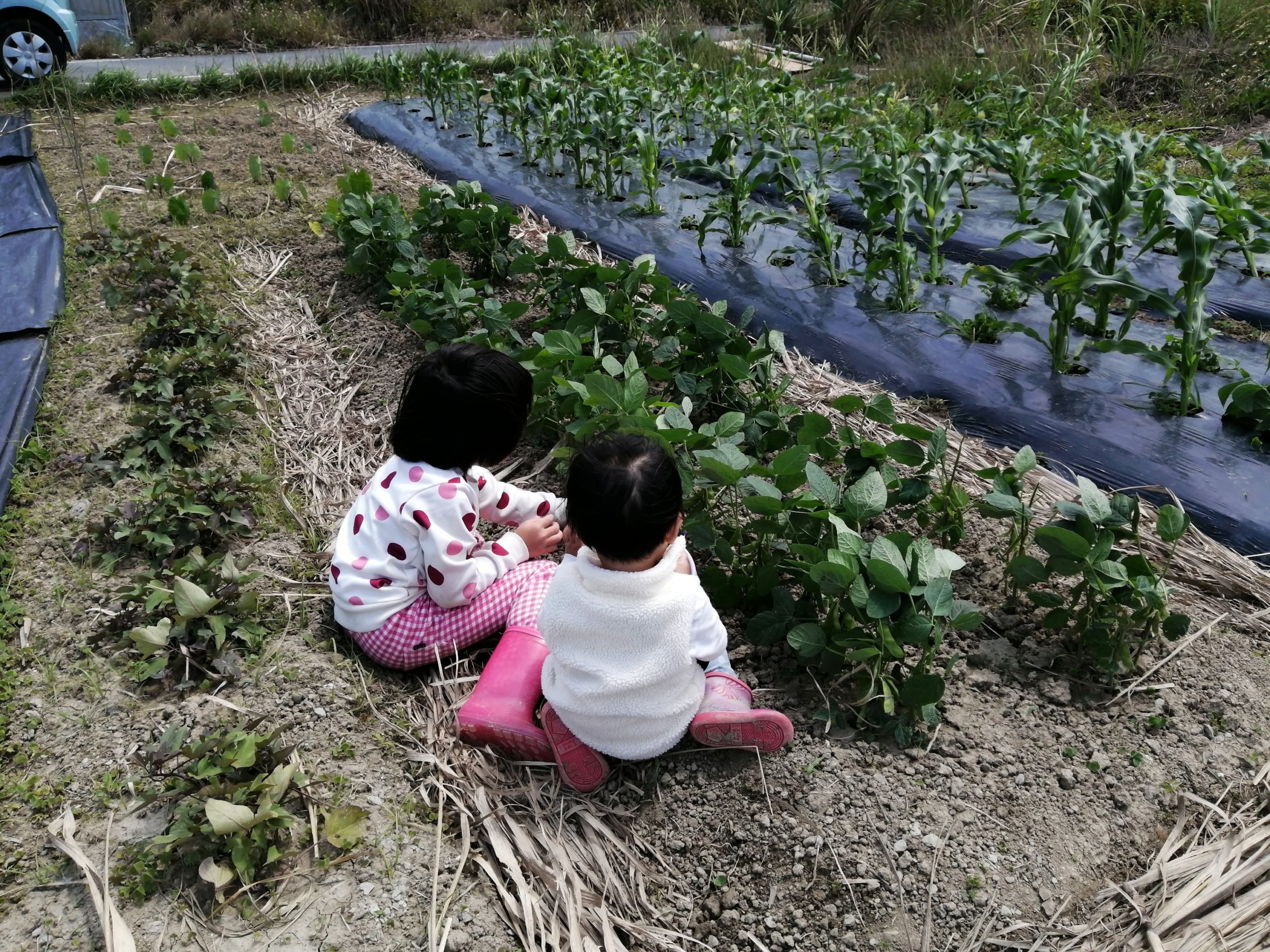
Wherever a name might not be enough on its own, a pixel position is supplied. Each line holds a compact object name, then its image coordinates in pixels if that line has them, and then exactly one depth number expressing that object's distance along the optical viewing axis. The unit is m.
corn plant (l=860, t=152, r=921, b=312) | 3.37
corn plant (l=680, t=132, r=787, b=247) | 3.80
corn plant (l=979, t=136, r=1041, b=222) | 3.88
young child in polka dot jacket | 2.08
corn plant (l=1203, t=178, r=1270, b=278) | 3.11
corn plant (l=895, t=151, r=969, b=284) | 3.44
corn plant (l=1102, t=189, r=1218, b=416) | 2.62
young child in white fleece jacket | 1.73
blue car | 7.10
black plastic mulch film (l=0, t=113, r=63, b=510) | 3.10
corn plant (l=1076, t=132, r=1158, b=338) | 2.84
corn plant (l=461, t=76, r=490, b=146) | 5.75
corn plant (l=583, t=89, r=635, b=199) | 4.61
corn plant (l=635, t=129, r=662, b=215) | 4.38
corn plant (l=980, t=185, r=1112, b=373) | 2.77
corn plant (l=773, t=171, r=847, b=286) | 3.58
